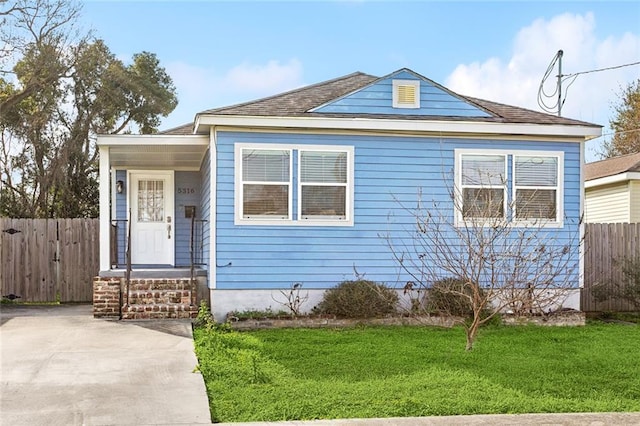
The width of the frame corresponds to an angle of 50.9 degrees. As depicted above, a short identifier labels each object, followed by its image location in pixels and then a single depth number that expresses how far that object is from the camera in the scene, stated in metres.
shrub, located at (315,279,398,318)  10.52
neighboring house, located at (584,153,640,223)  17.20
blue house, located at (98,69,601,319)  10.76
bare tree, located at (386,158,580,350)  10.91
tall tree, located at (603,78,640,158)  29.03
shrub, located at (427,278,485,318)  10.71
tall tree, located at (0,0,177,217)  23.72
